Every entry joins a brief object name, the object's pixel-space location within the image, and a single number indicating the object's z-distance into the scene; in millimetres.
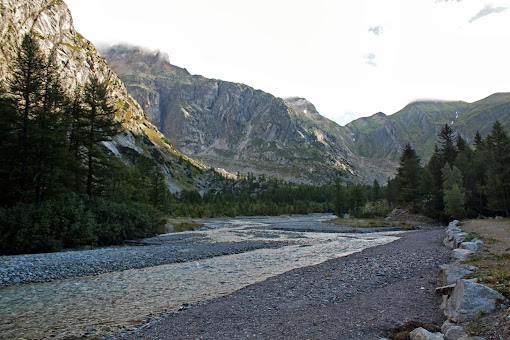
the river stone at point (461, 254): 17988
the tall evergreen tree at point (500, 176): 50688
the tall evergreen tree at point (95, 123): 40188
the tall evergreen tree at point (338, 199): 109875
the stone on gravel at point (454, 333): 7578
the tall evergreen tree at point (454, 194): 57488
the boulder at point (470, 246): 20734
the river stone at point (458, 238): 26353
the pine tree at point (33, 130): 31391
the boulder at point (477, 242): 22480
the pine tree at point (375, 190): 133000
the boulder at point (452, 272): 12432
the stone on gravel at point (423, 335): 7715
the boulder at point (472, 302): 8492
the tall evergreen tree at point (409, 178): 74938
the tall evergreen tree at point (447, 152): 82438
